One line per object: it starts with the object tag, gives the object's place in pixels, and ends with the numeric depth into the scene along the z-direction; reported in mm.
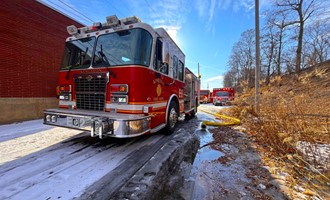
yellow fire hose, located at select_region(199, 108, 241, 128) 7652
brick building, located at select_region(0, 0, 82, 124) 7320
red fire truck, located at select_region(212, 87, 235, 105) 24984
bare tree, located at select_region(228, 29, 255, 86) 40469
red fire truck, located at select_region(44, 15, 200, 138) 3665
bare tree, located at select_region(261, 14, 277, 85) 27716
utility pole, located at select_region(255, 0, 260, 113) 8953
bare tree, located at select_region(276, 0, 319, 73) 21469
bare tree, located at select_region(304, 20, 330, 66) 27536
